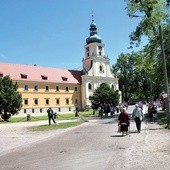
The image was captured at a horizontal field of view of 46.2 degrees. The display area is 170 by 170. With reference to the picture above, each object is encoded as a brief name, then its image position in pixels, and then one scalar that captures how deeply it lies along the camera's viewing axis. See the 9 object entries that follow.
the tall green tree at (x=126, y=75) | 57.71
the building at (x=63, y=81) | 43.33
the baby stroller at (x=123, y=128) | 11.21
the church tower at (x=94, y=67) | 49.91
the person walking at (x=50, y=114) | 18.68
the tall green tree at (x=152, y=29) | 18.68
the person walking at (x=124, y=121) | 11.23
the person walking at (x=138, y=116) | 12.15
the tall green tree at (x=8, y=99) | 25.49
